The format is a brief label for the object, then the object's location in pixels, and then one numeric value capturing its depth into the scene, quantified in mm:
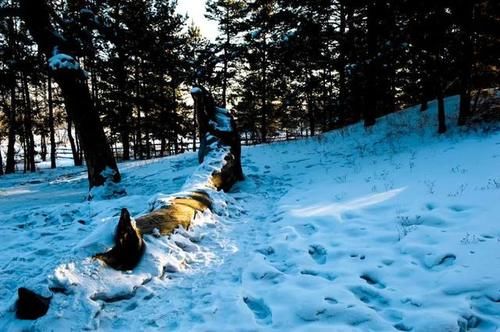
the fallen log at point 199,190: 4262
